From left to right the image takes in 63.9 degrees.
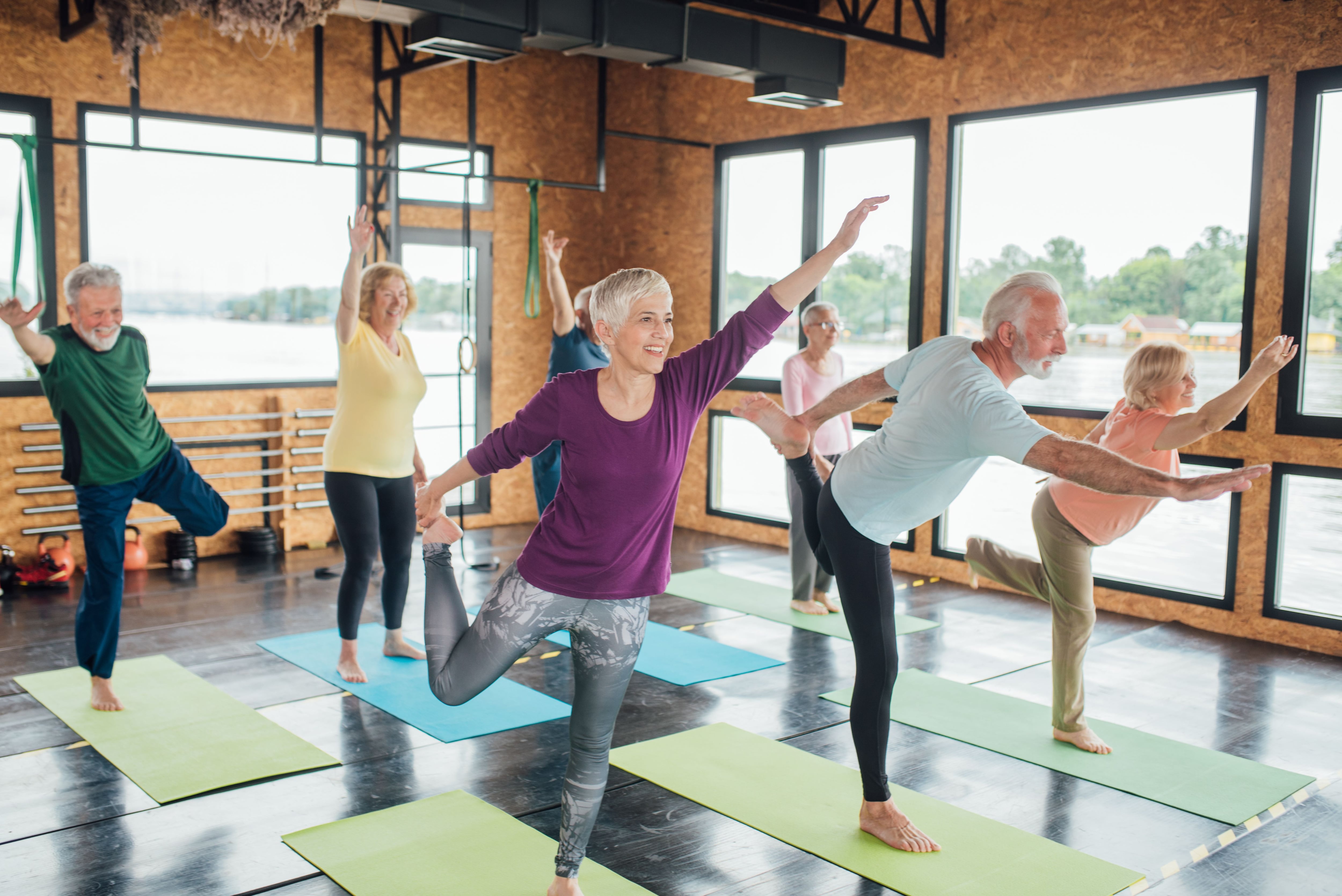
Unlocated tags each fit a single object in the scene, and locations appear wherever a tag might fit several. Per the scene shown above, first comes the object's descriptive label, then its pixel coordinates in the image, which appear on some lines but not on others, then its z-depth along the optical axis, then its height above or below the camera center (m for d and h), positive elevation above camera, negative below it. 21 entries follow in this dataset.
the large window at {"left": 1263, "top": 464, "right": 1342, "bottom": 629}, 4.71 -0.83
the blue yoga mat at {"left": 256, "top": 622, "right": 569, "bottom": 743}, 3.64 -1.29
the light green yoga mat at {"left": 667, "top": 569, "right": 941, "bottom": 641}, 5.00 -1.27
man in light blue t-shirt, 2.47 -0.25
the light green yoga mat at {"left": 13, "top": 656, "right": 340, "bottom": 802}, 3.20 -1.29
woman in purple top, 2.20 -0.34
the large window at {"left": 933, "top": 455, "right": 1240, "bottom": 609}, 5.09 -0.93
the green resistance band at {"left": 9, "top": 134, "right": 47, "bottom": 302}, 4.51 +0.66
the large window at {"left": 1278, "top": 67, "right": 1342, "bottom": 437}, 4.63 +0.42
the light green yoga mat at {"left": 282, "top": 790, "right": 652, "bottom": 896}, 2.57 -1.29
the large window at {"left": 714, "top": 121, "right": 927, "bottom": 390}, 6.25 +0.76
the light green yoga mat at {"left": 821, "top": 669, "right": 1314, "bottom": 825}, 3.17 -1.28
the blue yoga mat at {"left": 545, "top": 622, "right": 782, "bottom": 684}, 4.25 -1.28
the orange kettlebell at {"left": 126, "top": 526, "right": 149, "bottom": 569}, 5.81 -1.19
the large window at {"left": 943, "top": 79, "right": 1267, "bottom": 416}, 4.97 +0.67
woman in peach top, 3.17 -0.48
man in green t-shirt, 3.41 -0.33
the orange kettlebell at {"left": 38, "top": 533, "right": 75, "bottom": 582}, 5.49 -1.16
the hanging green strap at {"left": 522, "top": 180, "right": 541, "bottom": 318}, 6.08 +0.47
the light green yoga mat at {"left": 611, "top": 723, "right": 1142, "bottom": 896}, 2.65 -1.29
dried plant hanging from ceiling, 4.38 +1.33
